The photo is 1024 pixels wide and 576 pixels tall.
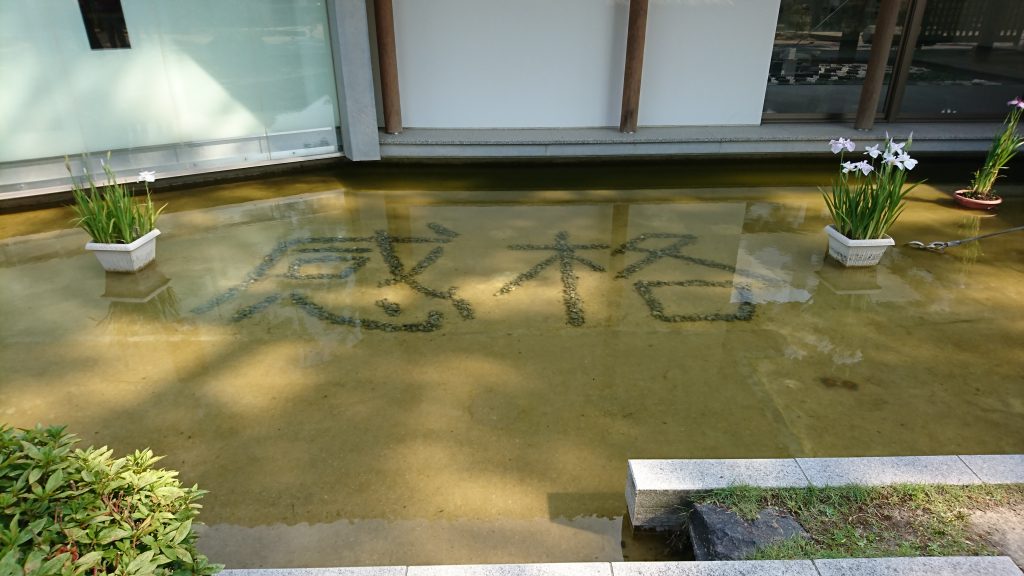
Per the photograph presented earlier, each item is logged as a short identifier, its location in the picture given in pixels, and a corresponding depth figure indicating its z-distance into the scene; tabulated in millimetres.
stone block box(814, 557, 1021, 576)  1644
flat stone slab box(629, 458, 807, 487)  2000
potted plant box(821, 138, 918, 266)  3803
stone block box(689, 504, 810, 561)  1821
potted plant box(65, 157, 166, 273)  3695
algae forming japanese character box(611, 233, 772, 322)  3422
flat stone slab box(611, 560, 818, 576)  1651
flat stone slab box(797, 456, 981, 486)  2014
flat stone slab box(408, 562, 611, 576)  1685
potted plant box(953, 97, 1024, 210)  4855
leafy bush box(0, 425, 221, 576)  1235
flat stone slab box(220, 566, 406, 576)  1684
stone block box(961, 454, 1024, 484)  2021
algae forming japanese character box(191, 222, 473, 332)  3389
